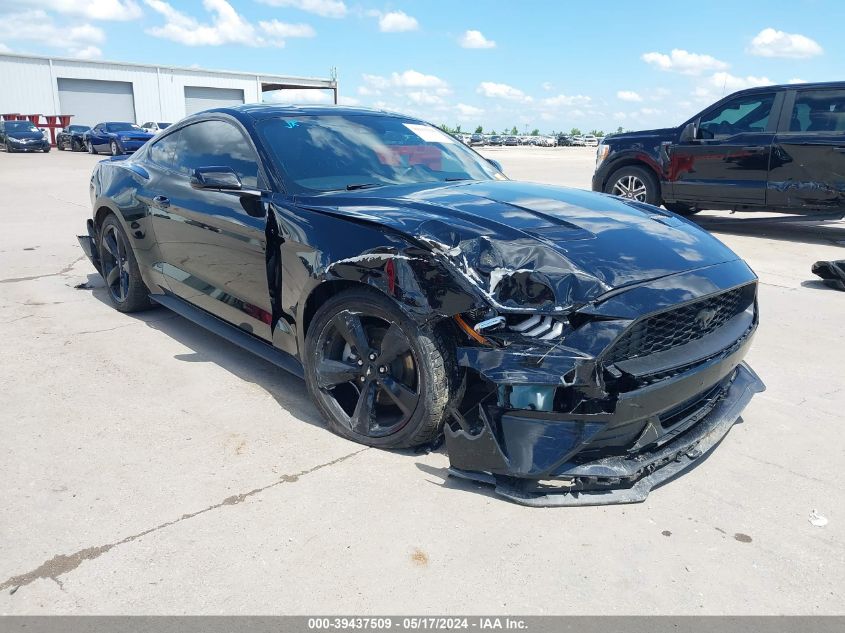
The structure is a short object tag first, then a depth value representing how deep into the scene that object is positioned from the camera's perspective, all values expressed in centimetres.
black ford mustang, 251
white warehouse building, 4541
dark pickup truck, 824
